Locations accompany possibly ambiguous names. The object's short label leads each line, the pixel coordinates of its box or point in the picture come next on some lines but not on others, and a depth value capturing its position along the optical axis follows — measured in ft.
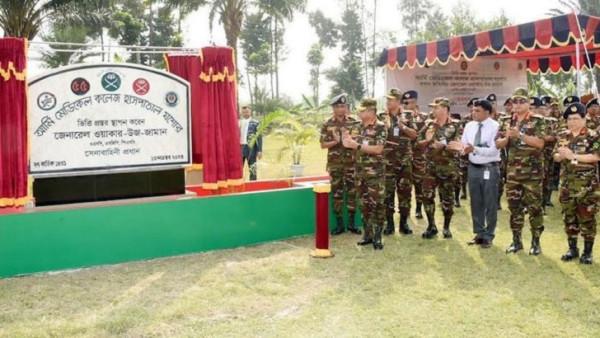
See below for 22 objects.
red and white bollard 17.54
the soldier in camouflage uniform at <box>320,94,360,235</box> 20.54
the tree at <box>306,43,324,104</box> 162.61
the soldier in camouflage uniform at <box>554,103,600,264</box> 15.97
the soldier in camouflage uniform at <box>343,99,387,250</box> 18.44
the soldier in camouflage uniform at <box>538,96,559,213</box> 25.04
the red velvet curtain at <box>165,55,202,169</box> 20.25
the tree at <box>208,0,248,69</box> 65.82
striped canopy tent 25.12
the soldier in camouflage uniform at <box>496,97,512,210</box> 26.54
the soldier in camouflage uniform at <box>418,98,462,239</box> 19.65
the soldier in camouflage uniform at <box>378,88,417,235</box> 20.75
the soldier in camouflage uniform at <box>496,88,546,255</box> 17.16
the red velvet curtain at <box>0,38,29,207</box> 15.46
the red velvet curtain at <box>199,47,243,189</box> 18.56
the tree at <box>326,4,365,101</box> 147.23
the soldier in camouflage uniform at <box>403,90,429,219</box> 21.70
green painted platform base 15.81
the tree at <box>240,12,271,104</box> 130.41
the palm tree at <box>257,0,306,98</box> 72.23
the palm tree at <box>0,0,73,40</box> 49.32
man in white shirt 18.11
